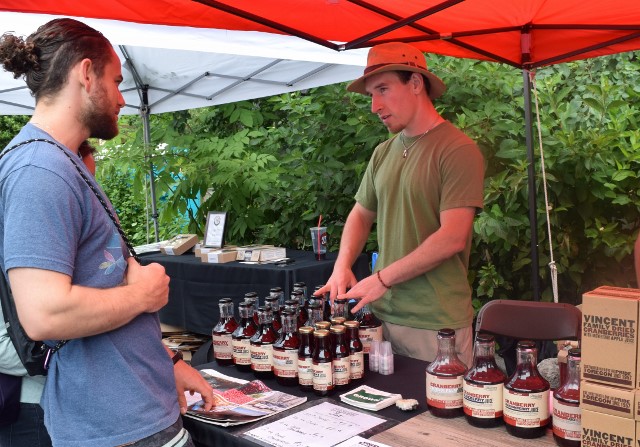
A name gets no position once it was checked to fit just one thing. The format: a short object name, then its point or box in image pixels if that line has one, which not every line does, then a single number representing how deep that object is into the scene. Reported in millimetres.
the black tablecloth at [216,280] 3740
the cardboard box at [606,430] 1156
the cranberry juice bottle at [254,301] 1955
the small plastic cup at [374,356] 1892
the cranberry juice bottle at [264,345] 1852
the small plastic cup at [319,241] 4078
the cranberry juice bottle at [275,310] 1884
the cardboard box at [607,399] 1149
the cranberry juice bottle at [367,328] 1980
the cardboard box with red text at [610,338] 1162
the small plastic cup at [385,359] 1880
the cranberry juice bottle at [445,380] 1491
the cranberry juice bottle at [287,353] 1769
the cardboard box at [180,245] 4516
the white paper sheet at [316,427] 1433
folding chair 2203
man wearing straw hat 2129
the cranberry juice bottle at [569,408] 1290
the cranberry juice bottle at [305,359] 1706
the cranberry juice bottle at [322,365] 1674
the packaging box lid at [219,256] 4066
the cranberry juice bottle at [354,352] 1766
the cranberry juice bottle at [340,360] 1712
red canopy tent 2529
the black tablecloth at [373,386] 1533
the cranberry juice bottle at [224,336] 2031
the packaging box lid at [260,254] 4012
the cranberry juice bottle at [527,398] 1356
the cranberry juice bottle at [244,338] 1941
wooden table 1362
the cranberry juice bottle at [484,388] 1418
